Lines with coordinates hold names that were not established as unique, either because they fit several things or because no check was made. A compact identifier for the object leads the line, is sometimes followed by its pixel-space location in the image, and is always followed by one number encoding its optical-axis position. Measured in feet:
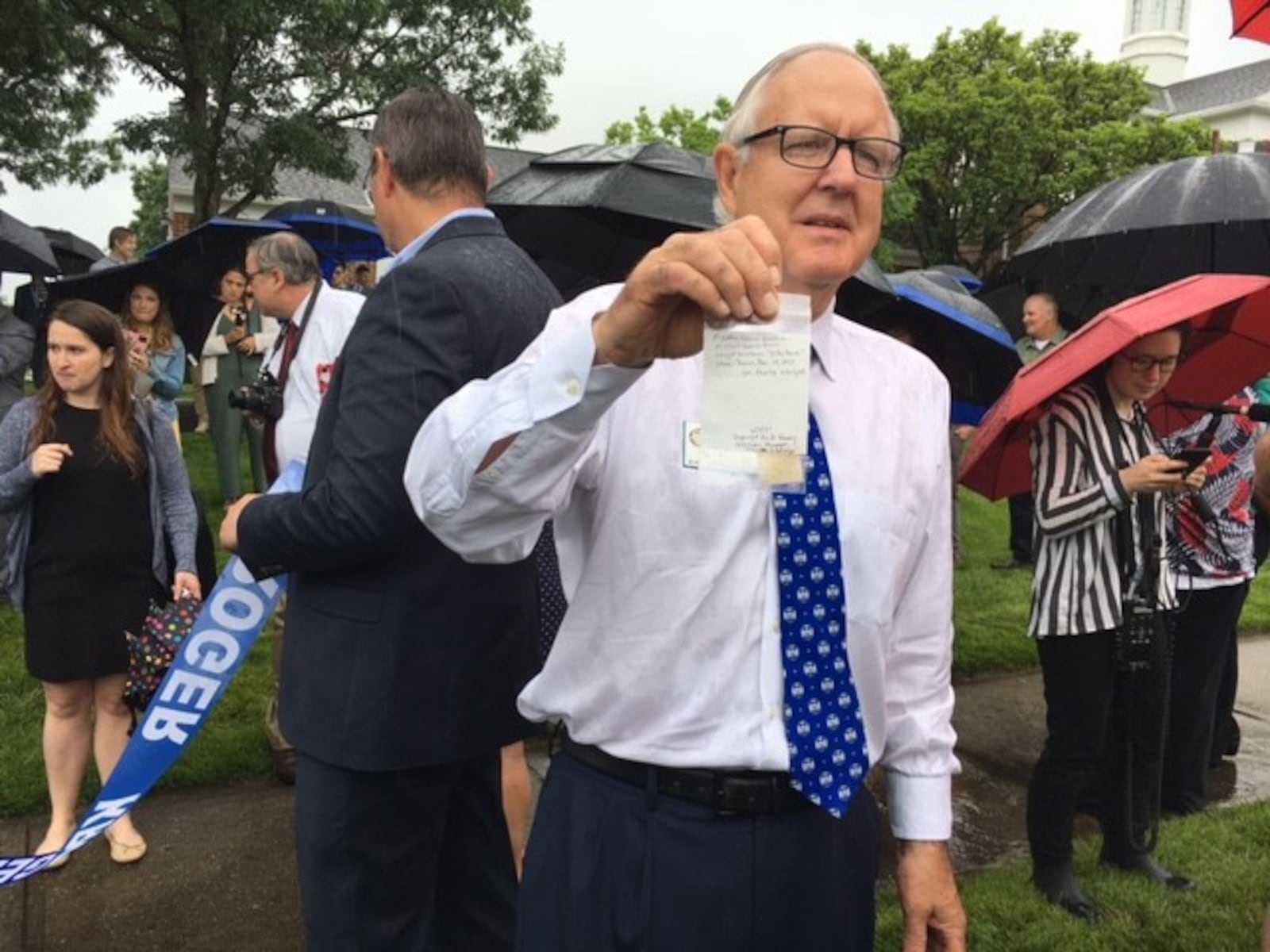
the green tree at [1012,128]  96.02
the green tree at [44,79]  33.58
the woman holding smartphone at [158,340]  23.67
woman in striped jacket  11.37
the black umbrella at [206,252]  24.53
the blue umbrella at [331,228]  40.57
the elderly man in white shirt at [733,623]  4.98
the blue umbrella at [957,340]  17.38
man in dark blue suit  6.63
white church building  161.48
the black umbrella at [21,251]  22.43
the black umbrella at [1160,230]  16.02
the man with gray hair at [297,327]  11.75
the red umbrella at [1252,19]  11.66
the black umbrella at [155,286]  23.40
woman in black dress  11.73
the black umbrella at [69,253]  47.24
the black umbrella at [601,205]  16.29
